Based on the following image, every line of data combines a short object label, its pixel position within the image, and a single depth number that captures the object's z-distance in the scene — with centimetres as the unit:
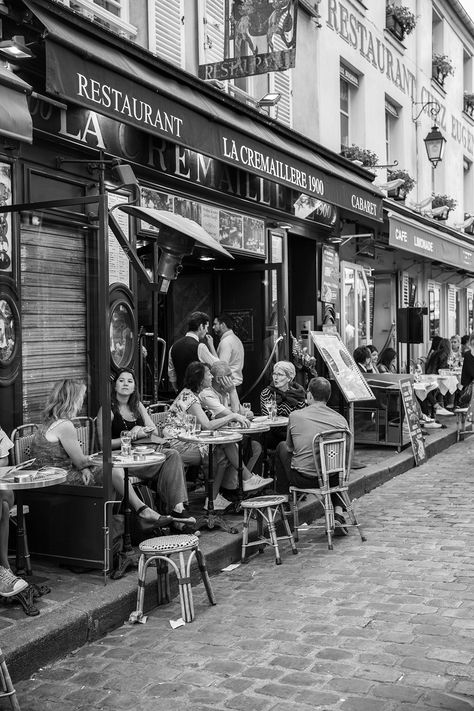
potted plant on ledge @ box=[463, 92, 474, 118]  2177
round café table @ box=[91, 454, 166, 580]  502
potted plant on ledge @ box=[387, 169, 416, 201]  1497
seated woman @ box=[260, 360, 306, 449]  770
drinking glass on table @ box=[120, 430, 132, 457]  529
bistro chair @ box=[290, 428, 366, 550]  614
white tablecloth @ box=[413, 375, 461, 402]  1218
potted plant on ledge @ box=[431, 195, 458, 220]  1756
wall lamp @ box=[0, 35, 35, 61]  540
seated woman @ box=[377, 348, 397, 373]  1314
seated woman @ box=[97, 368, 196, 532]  554
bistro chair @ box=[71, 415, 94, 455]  530
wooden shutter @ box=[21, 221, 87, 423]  571
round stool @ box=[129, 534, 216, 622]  452
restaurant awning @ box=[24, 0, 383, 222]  530
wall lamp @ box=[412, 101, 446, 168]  1574
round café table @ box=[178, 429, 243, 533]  604
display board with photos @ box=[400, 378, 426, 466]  1016
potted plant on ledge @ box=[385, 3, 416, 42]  1545
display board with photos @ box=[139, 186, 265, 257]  805
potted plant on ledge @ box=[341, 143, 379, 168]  1333
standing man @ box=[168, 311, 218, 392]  801
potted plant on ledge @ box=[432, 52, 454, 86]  1864
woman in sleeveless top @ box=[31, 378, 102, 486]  514
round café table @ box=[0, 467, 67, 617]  434
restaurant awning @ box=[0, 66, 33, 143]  468
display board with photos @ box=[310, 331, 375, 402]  917
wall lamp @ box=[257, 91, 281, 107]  1004
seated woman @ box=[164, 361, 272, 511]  657
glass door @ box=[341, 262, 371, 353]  1365
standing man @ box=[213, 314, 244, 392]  977
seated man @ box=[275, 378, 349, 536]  631
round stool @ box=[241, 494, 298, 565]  576
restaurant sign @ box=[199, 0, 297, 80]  817
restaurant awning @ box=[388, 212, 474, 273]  1206
